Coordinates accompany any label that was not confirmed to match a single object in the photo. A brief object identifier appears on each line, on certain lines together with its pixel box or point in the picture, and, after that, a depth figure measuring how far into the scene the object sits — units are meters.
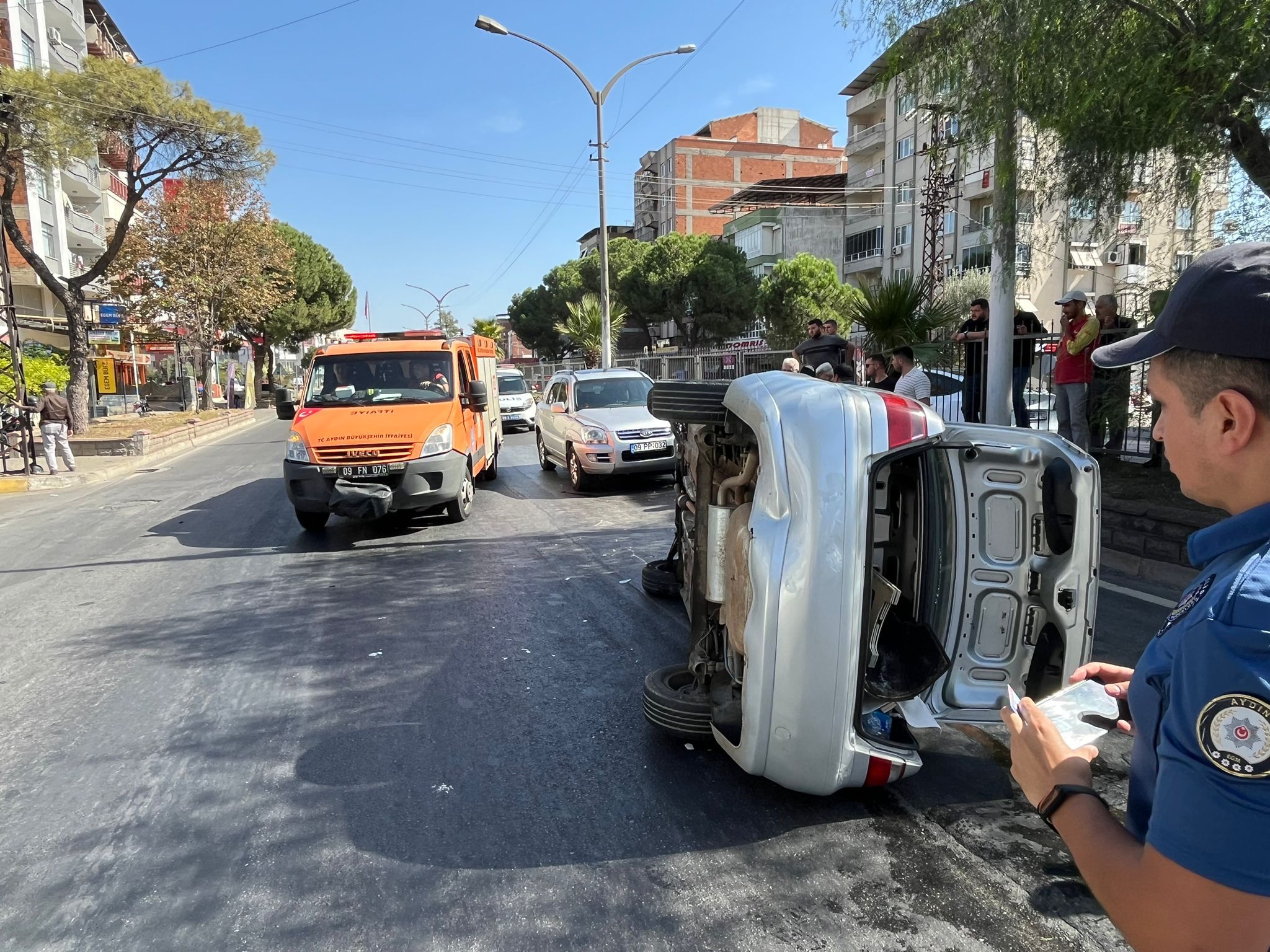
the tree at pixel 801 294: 45.84
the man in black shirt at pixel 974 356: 10.50
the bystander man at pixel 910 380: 9.20
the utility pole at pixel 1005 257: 6.93
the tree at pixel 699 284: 50.38
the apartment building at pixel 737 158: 82.06
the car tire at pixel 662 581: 6.02
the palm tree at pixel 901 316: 11.47
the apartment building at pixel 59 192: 31.16
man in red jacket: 8.66
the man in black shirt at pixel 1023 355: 10.05
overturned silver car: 2.71
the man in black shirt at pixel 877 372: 9.83
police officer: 0.98
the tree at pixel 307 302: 51.75
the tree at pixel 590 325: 31.47
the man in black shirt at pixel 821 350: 10.90
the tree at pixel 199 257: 32.41
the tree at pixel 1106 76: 5.66
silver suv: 11.28
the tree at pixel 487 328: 72.44
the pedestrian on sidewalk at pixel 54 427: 14.33
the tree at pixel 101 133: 18.94
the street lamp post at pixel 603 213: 22.16
